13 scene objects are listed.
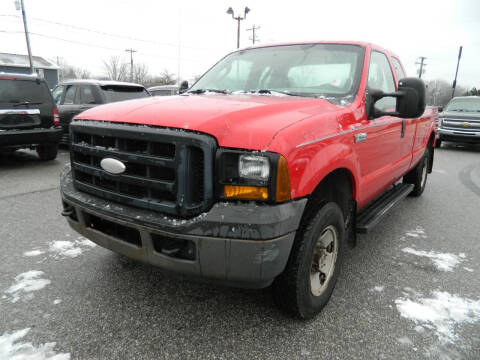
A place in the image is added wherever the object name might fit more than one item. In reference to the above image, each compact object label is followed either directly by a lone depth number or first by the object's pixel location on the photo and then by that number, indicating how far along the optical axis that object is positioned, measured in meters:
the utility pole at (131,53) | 59.21
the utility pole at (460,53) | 43.91
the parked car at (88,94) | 7.95
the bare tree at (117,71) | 60.42
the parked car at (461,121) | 11.50
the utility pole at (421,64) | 67.07
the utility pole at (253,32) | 38.28
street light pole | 22.57
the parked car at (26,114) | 6.60
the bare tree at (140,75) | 61.12
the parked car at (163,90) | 14.95
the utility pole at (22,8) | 21.45
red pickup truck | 1.86
